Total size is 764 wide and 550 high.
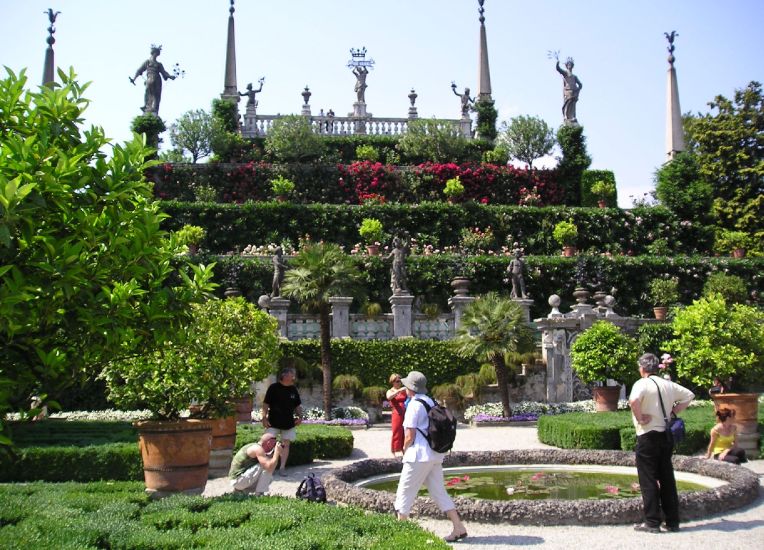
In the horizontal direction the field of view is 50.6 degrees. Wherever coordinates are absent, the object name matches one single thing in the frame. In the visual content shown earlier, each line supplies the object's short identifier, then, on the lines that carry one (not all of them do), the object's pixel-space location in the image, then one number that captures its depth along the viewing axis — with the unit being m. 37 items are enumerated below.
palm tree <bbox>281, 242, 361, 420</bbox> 18.66
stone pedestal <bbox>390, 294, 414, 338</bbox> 22.08
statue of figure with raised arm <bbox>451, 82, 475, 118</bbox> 44.09
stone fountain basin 7.40
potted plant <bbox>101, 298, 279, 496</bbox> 8.11
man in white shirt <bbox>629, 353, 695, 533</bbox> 7.16
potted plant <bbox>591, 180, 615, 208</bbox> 36.16
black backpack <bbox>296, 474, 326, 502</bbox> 8.16
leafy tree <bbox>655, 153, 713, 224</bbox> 34.56
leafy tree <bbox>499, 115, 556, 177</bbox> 40.62
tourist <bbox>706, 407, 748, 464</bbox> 10.79
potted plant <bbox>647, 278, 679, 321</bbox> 27.12
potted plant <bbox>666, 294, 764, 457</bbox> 11.88
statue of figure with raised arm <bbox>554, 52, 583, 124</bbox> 40.59
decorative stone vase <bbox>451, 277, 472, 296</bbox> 22.55
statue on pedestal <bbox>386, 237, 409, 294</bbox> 22.69
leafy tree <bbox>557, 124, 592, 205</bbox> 38.59
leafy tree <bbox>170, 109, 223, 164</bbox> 37.47
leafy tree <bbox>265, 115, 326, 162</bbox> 36.81
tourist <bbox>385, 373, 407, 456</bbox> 10.62
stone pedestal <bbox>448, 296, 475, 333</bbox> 22.25
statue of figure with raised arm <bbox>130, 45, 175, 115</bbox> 38.28
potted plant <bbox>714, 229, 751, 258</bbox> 32.97
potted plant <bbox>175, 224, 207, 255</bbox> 27.66
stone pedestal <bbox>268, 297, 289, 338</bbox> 21.30
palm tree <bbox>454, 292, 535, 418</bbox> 18.55
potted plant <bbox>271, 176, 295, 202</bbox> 33.47
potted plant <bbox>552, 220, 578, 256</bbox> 31.17
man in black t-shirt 10.16
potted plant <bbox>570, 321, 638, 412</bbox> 17.81
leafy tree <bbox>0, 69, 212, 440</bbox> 5.11
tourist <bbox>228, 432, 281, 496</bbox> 8.45
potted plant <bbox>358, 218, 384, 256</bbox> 30.41
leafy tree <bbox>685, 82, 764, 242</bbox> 36.09
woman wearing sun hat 6.98
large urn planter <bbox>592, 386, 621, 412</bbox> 17.80
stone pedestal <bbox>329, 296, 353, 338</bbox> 21.55
